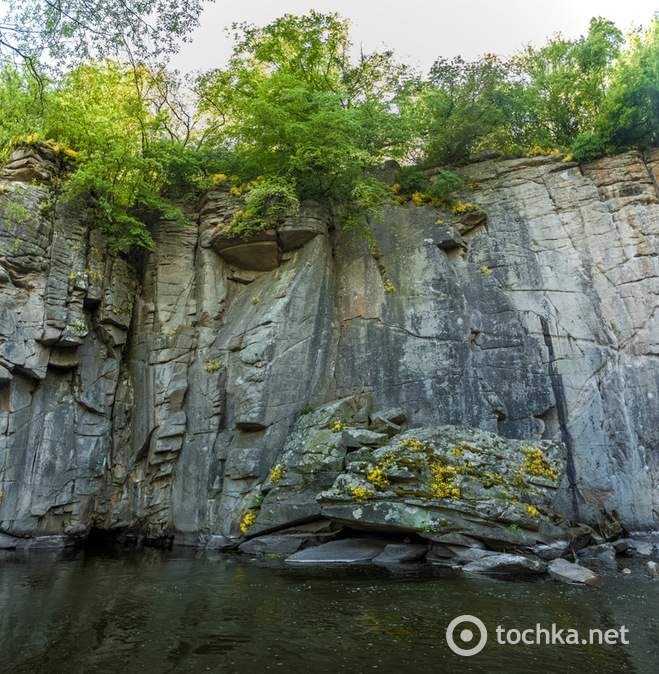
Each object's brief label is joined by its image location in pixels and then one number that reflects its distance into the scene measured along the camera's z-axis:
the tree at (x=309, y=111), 19.22
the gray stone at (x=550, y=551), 11.38
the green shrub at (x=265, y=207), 18.86
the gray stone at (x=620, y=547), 13.48
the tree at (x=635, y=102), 18.27
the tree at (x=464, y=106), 21.45
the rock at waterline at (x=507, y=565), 10.59
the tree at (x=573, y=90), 21.66
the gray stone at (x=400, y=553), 12.13
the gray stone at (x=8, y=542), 15.27
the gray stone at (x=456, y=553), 11.33
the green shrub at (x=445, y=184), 20.16
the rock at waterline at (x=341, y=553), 12.38
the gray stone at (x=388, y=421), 16.30
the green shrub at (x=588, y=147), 19.39
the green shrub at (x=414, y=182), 21.20
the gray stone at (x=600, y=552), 12.59
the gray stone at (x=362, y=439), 14.94
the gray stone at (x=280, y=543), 13.69
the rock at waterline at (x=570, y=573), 9.66
